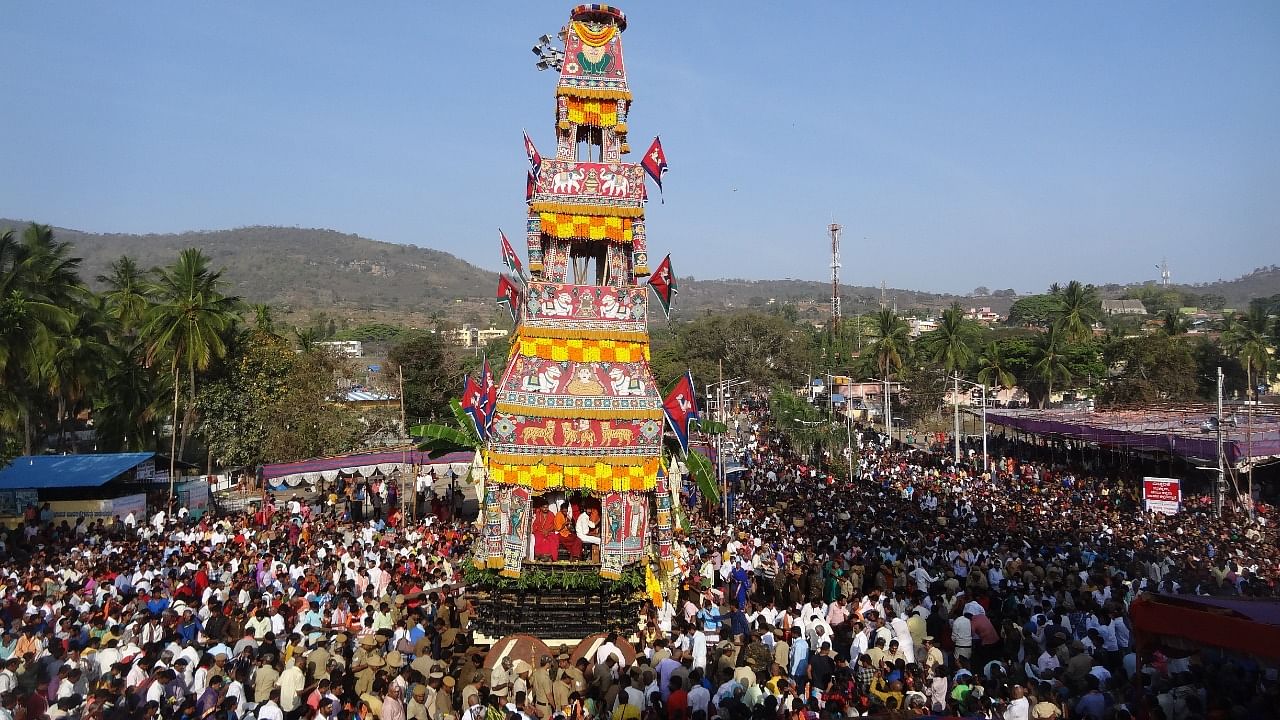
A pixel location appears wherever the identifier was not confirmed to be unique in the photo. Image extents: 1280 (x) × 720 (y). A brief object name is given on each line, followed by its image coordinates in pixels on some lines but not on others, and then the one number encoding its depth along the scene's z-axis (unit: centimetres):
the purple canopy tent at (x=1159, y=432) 2853
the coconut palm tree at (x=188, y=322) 3403
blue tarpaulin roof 2550
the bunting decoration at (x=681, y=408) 1706
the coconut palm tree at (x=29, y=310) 2789
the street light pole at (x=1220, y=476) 2559
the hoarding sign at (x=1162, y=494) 2462
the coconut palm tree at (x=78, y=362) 3444
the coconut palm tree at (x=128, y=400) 4000
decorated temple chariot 1617
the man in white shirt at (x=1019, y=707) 956
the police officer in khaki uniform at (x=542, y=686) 1112
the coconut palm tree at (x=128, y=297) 4081
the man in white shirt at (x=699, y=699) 1071
